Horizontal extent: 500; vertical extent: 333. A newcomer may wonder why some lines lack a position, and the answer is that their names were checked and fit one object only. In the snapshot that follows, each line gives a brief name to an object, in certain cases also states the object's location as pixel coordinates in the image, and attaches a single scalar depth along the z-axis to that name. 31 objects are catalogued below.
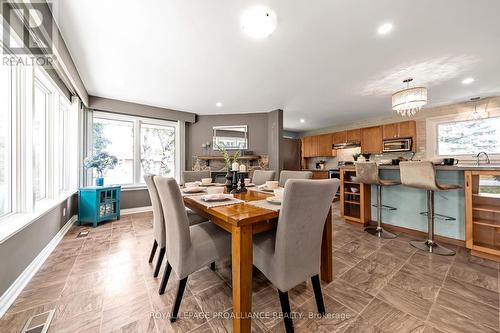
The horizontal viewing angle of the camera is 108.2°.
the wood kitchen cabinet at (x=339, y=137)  5.71
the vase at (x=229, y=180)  2.14
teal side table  3.05
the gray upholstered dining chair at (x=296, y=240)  1.02
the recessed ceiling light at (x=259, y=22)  1.55
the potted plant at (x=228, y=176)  2.16
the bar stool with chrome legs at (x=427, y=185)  2.07
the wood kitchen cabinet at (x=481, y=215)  1.99
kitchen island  2.03
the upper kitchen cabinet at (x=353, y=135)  5.36
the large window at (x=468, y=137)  3.62
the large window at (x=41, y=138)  2.30
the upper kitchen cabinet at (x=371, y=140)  4.96
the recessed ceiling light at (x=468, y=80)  2.77
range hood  5.45
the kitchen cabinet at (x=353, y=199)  2.98
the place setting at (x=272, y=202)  1.27
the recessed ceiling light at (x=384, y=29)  1.71
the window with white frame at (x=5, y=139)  1.65
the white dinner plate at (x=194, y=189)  1.97
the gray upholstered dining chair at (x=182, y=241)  1.17
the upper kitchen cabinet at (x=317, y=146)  6.14
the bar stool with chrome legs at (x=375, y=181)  2.58
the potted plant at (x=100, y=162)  3.15
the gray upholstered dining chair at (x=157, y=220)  1.55
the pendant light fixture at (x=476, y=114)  3.62
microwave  4.46
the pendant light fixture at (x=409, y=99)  2.54
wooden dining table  1.04
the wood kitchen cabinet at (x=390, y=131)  4.64
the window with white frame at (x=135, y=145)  3.79
